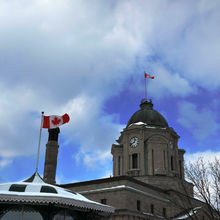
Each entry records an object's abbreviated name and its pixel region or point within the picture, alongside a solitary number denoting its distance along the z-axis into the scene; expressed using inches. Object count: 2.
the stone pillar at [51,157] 1596.9
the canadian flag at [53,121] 1024.2
